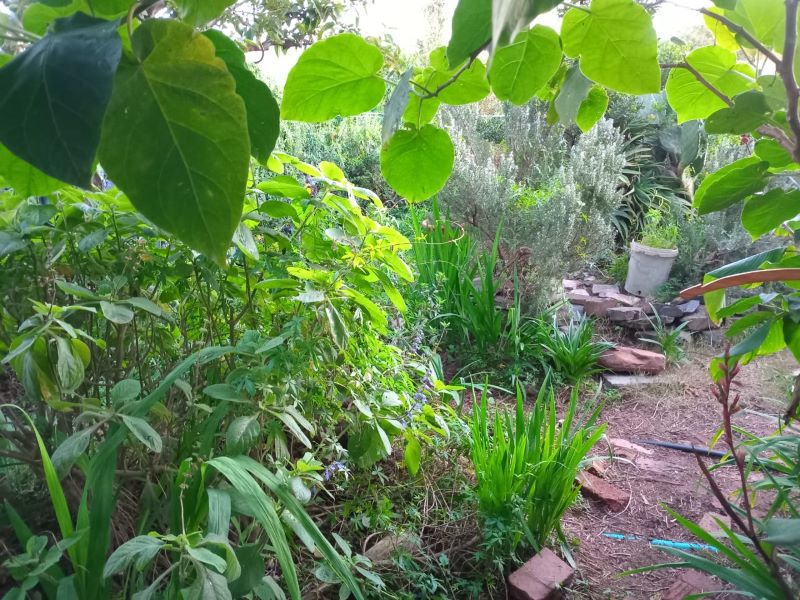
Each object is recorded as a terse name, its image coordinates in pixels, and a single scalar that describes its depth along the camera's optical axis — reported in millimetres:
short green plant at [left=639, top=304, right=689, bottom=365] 3988
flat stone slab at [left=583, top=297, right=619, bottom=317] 4602
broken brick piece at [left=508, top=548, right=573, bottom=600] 1650
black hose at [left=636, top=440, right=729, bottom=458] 2727
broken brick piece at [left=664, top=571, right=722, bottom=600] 1755
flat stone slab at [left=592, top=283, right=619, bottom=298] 4887
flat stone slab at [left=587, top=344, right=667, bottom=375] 3742
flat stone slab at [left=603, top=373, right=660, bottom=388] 3611
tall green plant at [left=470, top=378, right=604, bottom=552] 1832
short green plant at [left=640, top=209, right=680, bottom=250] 4973
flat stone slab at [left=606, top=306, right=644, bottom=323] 4496
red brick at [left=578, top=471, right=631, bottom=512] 2398
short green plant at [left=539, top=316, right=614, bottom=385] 3541
